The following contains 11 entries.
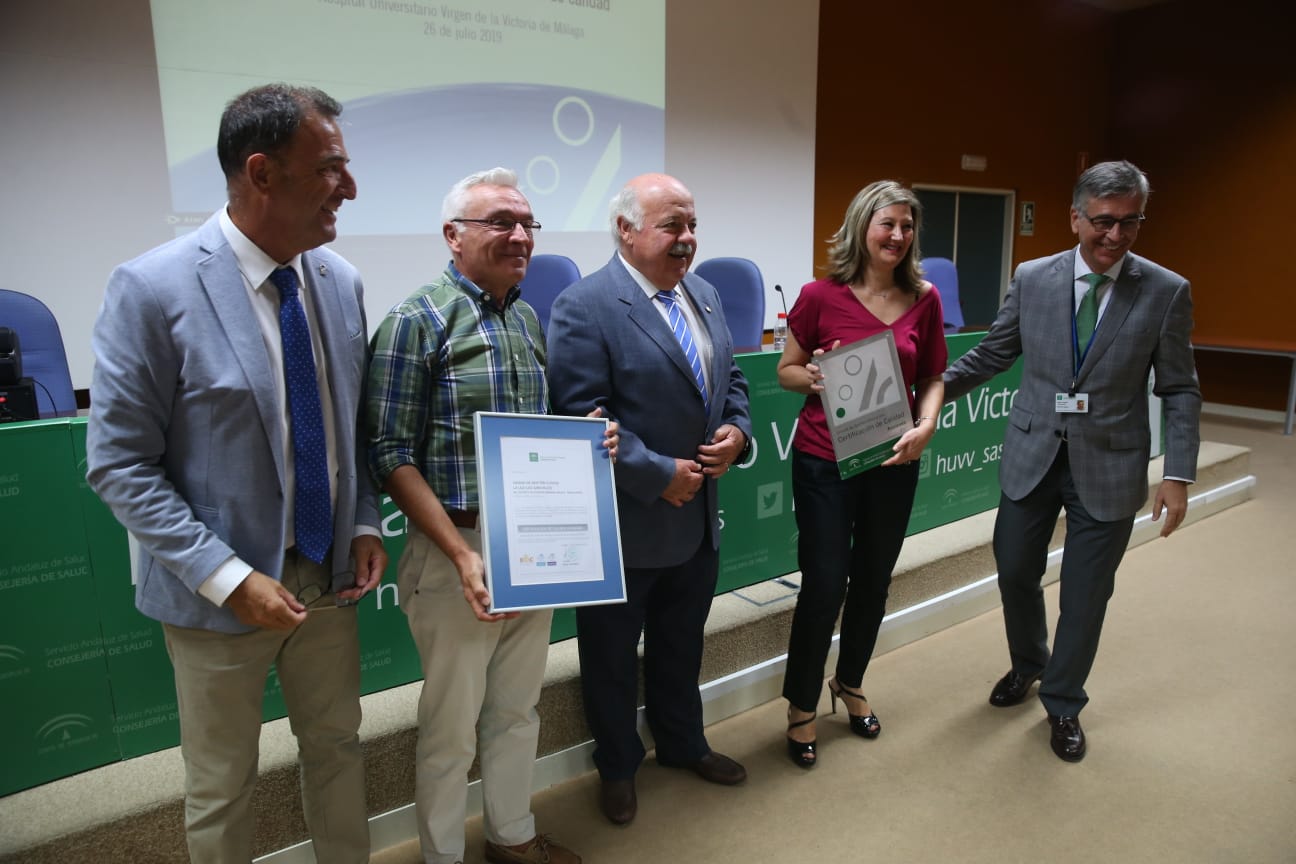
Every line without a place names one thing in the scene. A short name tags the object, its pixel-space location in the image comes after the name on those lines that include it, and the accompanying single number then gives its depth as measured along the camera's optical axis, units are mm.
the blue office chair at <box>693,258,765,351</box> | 4719
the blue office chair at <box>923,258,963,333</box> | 5719
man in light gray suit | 1192
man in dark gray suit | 2189
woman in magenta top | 2143
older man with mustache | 1800
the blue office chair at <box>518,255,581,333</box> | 4168
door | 7695
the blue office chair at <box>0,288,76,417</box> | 3035
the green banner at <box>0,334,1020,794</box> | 1610
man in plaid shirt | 1496
